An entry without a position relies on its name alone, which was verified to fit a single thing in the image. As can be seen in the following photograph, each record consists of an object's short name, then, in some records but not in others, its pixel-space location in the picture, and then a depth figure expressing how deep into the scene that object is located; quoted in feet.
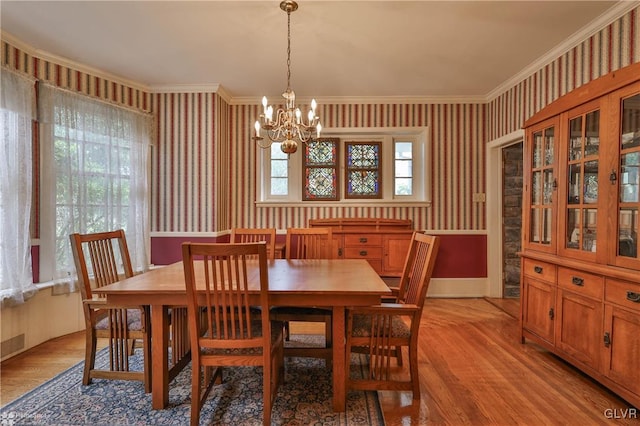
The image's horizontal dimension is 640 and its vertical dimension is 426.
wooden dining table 5.47
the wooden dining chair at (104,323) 6.36
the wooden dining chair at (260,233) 9.12
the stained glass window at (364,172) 13.91
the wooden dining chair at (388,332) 5.82
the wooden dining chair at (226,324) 4.94
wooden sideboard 12.48
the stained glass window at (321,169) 13.93
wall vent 8.02
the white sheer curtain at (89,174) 9.28
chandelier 7.01
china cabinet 5.88
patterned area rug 5.71
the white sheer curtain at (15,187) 8.07
